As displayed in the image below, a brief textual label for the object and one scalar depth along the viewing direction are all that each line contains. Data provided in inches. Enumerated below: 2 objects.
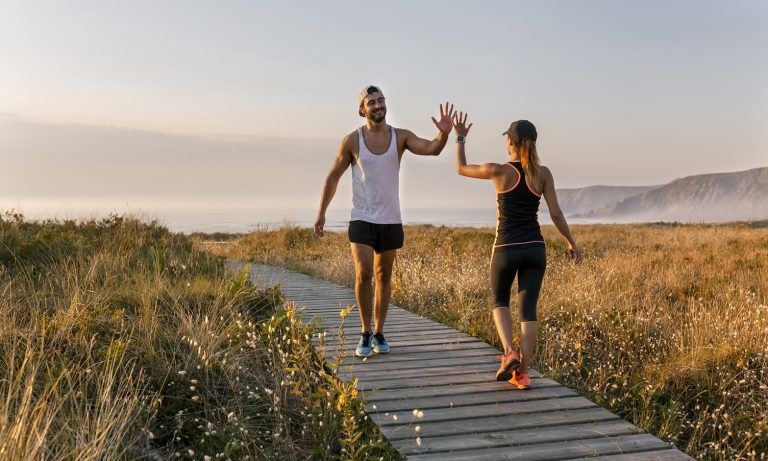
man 213.3
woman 192.2
